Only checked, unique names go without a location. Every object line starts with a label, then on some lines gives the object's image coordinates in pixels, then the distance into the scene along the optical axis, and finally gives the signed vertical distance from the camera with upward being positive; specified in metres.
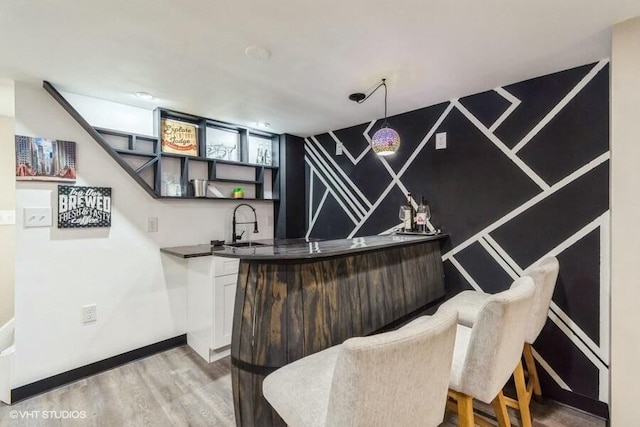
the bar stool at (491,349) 1.09 -0.53
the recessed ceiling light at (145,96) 2.34 +0.95
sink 3.03 -0.34
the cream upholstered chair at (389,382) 0.76 -0.47
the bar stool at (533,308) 1.51 -0.60
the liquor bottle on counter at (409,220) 2.71 -0.07
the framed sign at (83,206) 2.22 +0.04
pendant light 2.18 +0.54
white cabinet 2.46 -0.79
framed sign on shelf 2.76 +0.72
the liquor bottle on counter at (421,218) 2.62 -0.05
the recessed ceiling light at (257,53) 1.71 +0.96
